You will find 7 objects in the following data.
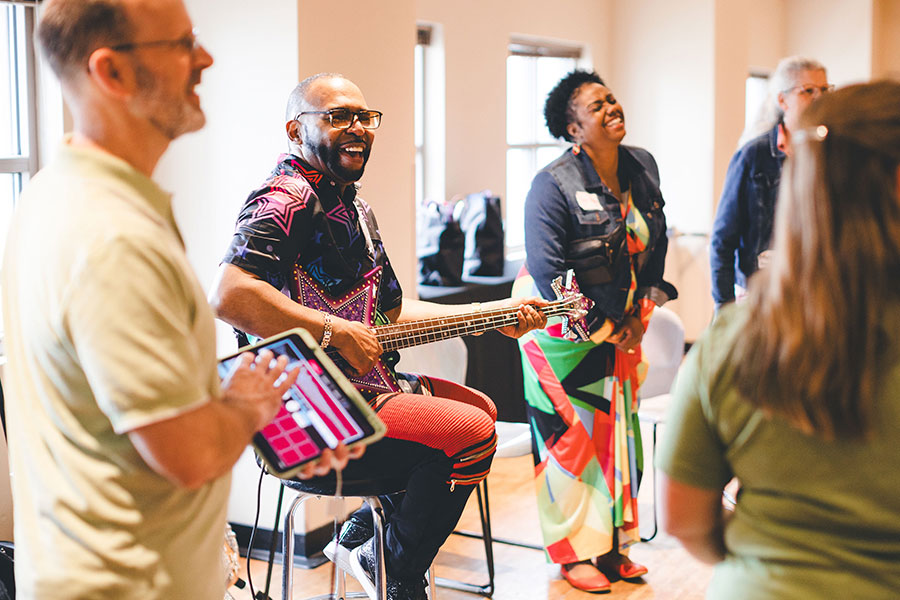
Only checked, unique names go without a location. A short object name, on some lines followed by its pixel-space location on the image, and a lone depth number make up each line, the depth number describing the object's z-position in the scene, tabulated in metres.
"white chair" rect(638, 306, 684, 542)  4.04
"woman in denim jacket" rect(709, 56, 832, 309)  3.70
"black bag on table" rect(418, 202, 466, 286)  5.05
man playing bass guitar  2.16
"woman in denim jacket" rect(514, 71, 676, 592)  3.18
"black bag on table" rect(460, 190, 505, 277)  5.48
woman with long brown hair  1.10
